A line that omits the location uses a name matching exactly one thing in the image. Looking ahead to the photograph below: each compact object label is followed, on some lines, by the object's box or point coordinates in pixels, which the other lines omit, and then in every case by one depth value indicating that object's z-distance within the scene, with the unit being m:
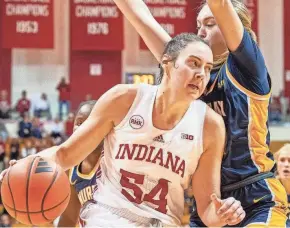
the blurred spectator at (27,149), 13.57
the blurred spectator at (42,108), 16.42
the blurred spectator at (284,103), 17.23
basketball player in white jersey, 2.66
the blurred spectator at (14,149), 13.31
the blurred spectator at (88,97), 17.00
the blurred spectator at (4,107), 15.57
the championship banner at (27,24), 14.88
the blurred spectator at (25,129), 14.44
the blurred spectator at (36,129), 14.55
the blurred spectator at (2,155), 13.06
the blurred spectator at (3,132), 14.20
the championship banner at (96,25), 15.35
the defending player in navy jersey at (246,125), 2.84
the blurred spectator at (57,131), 14.73
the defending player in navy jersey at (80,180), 3.73
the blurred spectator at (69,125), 15.56
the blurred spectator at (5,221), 10.09
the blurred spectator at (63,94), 16.78
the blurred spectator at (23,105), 16.06
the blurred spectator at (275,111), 16.16
